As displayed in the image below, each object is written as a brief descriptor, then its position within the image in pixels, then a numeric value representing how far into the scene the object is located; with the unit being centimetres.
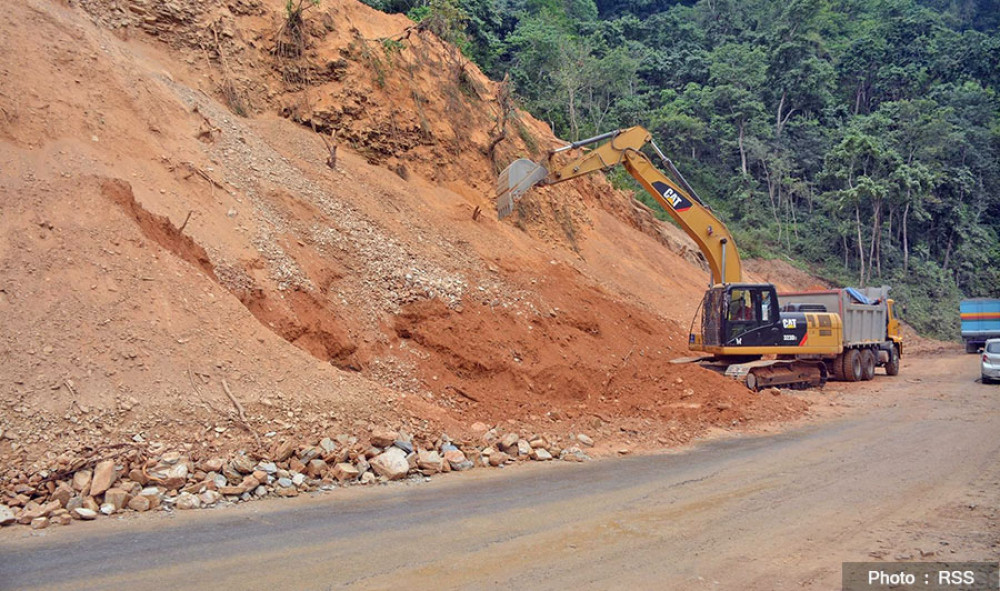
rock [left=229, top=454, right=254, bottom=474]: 803
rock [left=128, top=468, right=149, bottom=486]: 755
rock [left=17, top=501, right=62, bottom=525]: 679
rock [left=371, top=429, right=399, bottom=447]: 907
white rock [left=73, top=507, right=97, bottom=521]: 693
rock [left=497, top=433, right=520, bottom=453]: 978
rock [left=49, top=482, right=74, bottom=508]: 711
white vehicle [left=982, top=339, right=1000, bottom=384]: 1721
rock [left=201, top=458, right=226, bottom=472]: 795
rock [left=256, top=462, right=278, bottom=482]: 811
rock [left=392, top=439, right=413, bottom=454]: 909
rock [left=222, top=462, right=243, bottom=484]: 792
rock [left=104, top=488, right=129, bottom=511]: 715
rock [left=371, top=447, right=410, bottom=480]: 852
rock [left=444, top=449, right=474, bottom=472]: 914
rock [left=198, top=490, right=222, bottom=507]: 748
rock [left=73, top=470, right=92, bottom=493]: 730
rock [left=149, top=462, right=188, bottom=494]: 755
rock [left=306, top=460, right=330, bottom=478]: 830
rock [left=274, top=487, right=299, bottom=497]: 784
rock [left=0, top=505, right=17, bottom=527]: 668
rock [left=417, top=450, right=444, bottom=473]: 888
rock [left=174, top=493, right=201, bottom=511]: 734
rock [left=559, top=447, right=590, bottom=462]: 988
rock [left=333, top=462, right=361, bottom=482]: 833
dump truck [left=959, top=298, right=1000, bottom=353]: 2756
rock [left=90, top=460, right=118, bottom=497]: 726
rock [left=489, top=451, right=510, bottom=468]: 936
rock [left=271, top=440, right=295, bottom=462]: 836
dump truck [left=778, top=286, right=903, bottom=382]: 1852
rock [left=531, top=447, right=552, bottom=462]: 979
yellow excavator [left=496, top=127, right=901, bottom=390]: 1569
